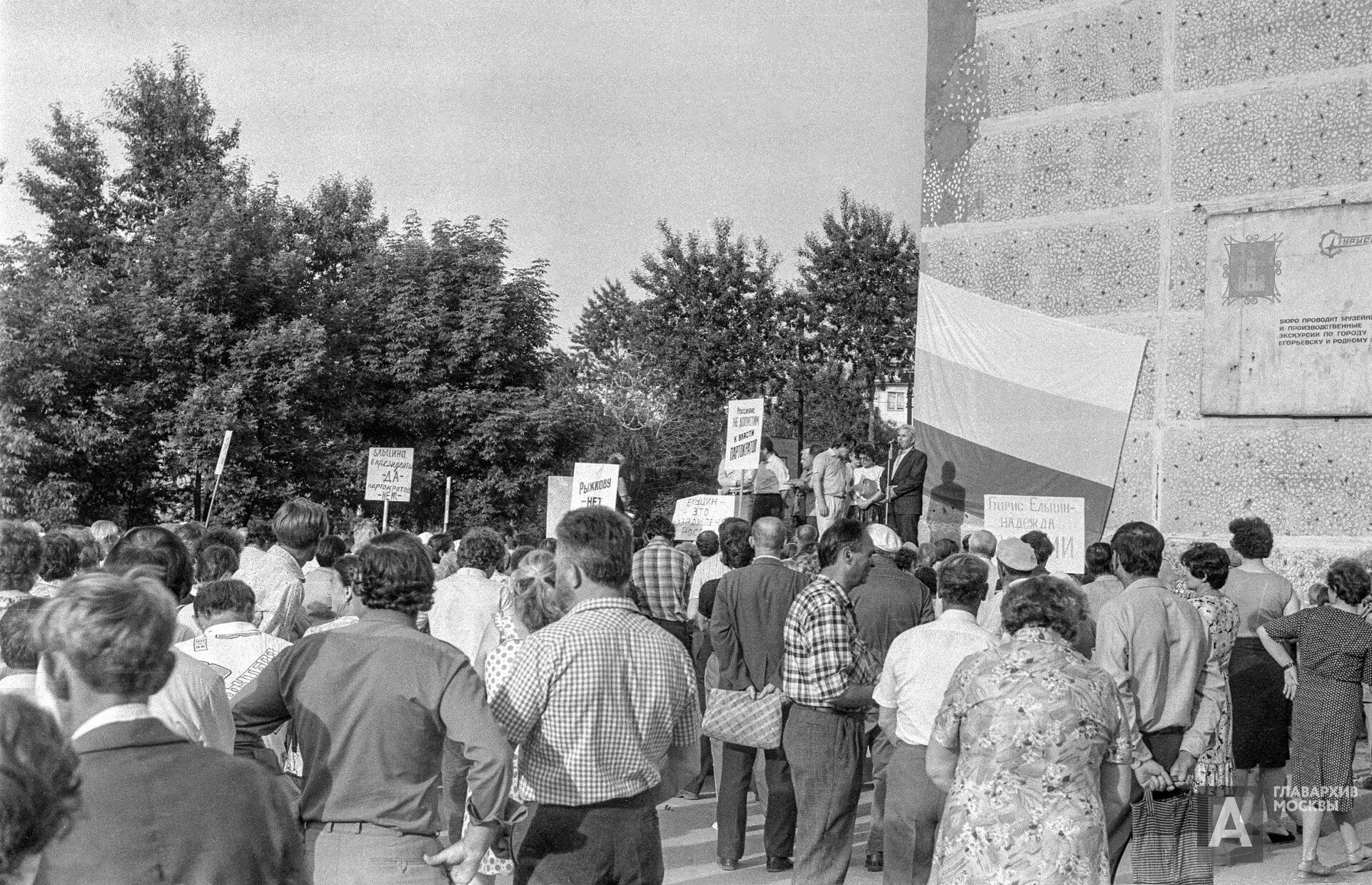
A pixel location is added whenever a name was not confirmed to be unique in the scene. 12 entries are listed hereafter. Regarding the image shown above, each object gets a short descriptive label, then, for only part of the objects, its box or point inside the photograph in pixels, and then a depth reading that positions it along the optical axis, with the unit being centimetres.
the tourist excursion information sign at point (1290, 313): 1259
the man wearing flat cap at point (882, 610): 859
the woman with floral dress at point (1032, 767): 471
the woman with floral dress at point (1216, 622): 788
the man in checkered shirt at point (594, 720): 454
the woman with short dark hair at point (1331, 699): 886
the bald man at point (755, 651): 872
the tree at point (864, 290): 4609
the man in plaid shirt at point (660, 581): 1020
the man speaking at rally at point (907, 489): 1594
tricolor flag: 1365
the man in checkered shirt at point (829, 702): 718
